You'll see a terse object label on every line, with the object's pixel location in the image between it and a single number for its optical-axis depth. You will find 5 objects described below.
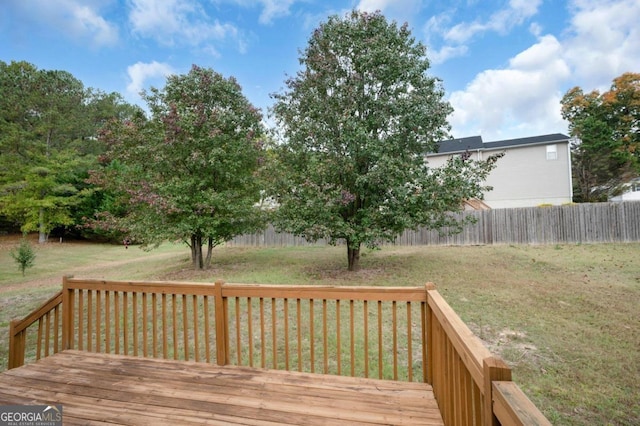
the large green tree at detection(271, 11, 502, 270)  6.61
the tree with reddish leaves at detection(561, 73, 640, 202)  19.00
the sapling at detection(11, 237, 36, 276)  10.03
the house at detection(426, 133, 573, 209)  17.17
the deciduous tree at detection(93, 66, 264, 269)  7.81
